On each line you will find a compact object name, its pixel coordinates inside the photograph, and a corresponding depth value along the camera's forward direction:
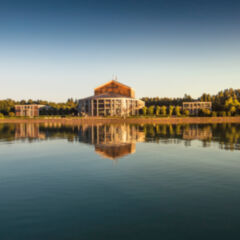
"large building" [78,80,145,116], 188.50
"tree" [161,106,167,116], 190.77
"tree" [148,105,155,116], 191.00
